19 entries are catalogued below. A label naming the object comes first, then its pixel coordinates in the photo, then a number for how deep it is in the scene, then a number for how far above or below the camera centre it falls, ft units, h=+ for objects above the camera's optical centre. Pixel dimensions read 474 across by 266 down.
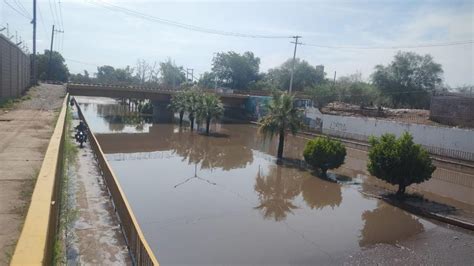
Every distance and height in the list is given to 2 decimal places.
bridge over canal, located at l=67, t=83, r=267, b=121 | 175.63 -4.69
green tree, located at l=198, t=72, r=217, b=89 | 322.40 +8.09
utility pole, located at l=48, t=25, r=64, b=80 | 245.24 +10.80
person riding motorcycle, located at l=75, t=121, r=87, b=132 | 70.08 -8.46
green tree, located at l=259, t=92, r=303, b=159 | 96.43 -5.03
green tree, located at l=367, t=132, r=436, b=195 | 62.64 -8.78
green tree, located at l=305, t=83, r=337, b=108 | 213.66 +2.66
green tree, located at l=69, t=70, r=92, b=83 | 255.70 -0.43
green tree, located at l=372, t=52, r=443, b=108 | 193.67 +13.68
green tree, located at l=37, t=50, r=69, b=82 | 280.90 +6.48
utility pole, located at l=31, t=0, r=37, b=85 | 165.12 +10.14
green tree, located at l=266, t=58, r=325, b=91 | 288.92 +15.44
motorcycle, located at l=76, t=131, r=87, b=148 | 70.44 -10.19
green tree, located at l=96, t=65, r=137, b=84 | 428.15 +9.91
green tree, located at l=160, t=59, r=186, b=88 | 432.25 +14.87
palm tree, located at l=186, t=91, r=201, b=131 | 156.23 -5.83
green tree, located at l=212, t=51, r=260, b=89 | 307.99 +17.94
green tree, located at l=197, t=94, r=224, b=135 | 150.00 -6.85
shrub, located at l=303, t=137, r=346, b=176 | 80.02 -10.78
